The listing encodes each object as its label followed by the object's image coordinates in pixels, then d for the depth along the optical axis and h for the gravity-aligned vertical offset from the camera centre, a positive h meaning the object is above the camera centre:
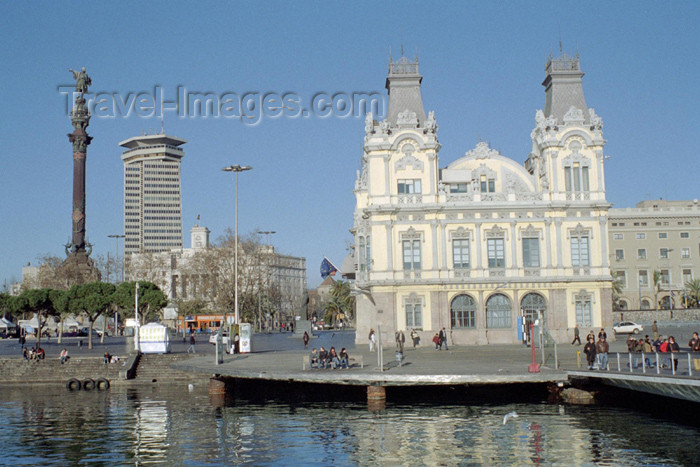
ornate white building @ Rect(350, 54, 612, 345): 58.47 +5.51
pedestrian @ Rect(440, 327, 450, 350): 53.59 -1.40
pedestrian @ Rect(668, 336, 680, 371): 37.37 -1.59
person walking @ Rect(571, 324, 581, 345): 51.89 -1.37
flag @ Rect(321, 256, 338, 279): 70.19 +4.66
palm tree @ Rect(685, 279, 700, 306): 107.56 +2.92
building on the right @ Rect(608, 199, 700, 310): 111.56 +8.40
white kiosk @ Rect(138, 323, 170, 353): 55.84 -0.98
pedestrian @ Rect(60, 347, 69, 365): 52.97 -2.04
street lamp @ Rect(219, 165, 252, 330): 56.86 +11.04
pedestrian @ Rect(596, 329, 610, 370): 34.48 -1.71
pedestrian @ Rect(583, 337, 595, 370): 35.38 -1.71
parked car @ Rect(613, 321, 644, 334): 76.19 -1.39
